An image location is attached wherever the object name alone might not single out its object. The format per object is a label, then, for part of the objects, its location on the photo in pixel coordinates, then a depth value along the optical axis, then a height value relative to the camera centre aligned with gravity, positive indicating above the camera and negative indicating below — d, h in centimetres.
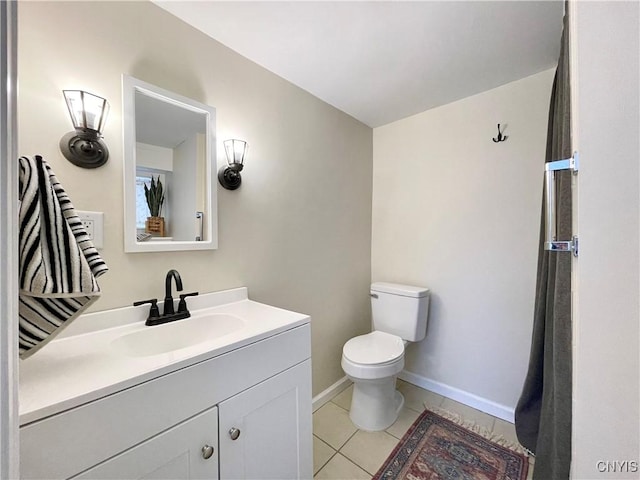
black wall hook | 167 +66
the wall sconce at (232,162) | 132 +40
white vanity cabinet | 57 -51
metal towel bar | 56 +8
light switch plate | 94 +5
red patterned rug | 131 -117
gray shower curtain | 81 -40
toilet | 155 -71
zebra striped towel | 57 -5
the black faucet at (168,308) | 105 -29
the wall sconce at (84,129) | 91 +39
